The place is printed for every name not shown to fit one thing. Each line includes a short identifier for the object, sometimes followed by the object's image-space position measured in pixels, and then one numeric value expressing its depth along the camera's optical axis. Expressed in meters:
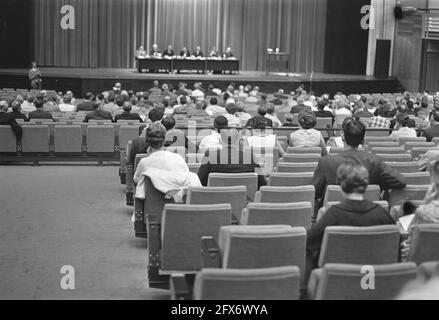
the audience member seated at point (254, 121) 8.21
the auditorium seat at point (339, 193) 5.36
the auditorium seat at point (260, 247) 3.81
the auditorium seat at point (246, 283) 3.11
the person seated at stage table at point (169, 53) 23.91
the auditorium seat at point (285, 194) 5.49
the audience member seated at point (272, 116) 11.46
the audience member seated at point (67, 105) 14.54
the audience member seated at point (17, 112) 11.94
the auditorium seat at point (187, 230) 4.71
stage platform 21.14
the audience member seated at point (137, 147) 8.05
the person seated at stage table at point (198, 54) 24.08
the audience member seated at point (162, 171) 5.79
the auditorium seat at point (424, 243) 4.02
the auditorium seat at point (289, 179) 6.35
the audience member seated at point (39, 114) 12.28
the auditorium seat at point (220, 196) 5.32
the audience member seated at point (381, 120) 11.29
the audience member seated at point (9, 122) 10.98
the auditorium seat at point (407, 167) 6.78
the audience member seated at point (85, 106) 14.45
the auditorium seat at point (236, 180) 6.09
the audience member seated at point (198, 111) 12.80
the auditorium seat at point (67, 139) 11.01
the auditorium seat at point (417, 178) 6.17
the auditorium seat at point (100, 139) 11.12
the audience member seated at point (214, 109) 13.07
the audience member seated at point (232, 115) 10.99
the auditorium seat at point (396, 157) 7.39
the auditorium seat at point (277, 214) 4.67
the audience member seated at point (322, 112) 12.92
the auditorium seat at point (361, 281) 3.29
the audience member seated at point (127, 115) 12.09
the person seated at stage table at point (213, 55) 24.22
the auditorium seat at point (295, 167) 6.95
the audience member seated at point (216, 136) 7.66
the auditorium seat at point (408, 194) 5.68
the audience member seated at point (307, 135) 8.06
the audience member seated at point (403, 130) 9.60
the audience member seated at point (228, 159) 6.43
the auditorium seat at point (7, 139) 10.99
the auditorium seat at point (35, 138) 10.99
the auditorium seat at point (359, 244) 3.89
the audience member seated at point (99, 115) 12.23
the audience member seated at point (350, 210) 4.04
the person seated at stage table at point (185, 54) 24.05
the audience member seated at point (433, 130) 9.68
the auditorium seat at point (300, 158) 7.56
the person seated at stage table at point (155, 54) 23.67
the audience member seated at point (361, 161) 5.50
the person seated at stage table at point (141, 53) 23.52
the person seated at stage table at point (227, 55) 24.30
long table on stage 23.52
